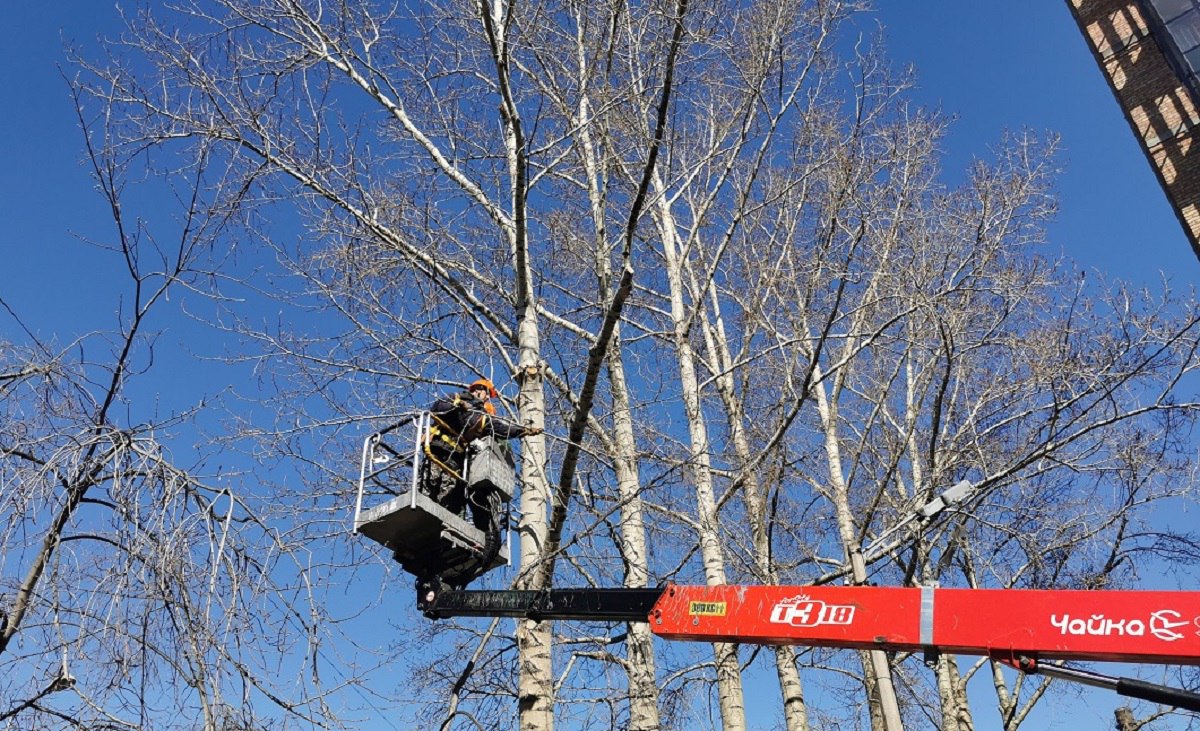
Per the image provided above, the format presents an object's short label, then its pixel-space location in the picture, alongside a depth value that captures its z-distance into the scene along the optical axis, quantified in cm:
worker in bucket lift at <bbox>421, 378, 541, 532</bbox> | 618
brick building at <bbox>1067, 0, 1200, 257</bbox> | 2284
